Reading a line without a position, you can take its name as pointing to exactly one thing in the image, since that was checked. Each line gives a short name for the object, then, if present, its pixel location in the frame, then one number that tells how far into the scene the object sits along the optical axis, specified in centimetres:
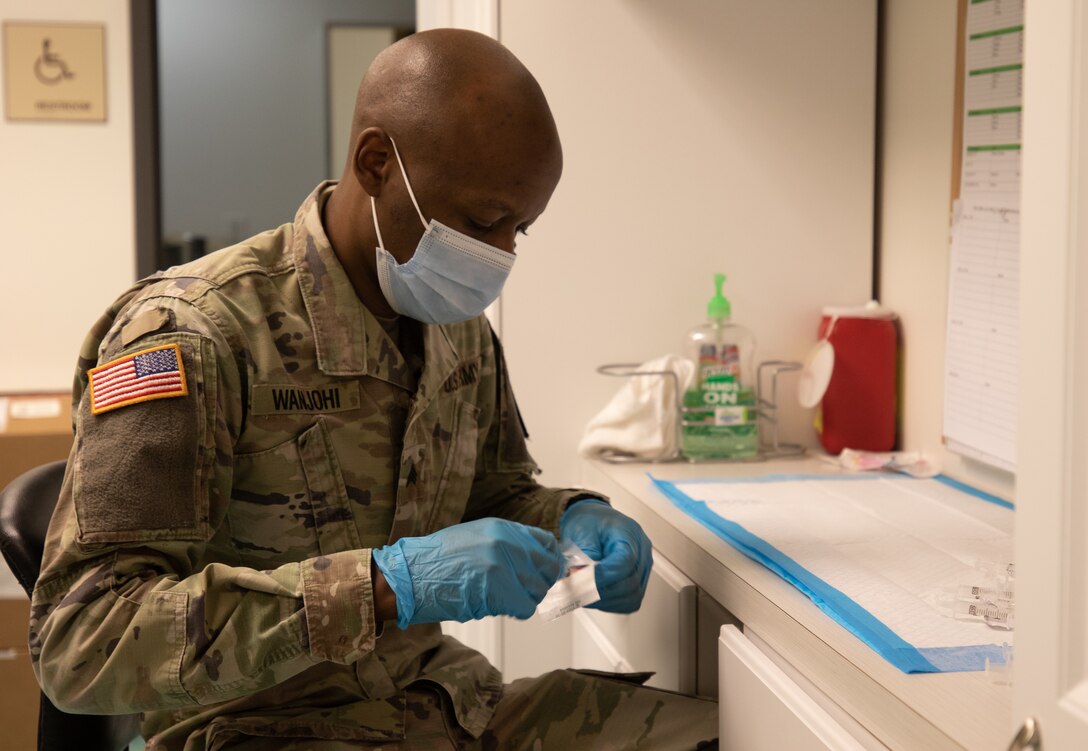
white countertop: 74
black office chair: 107
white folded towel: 172
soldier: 98
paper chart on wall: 143
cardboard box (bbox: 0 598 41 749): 230
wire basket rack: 174
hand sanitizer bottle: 173
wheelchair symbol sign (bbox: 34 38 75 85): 307
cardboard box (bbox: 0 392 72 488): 248
